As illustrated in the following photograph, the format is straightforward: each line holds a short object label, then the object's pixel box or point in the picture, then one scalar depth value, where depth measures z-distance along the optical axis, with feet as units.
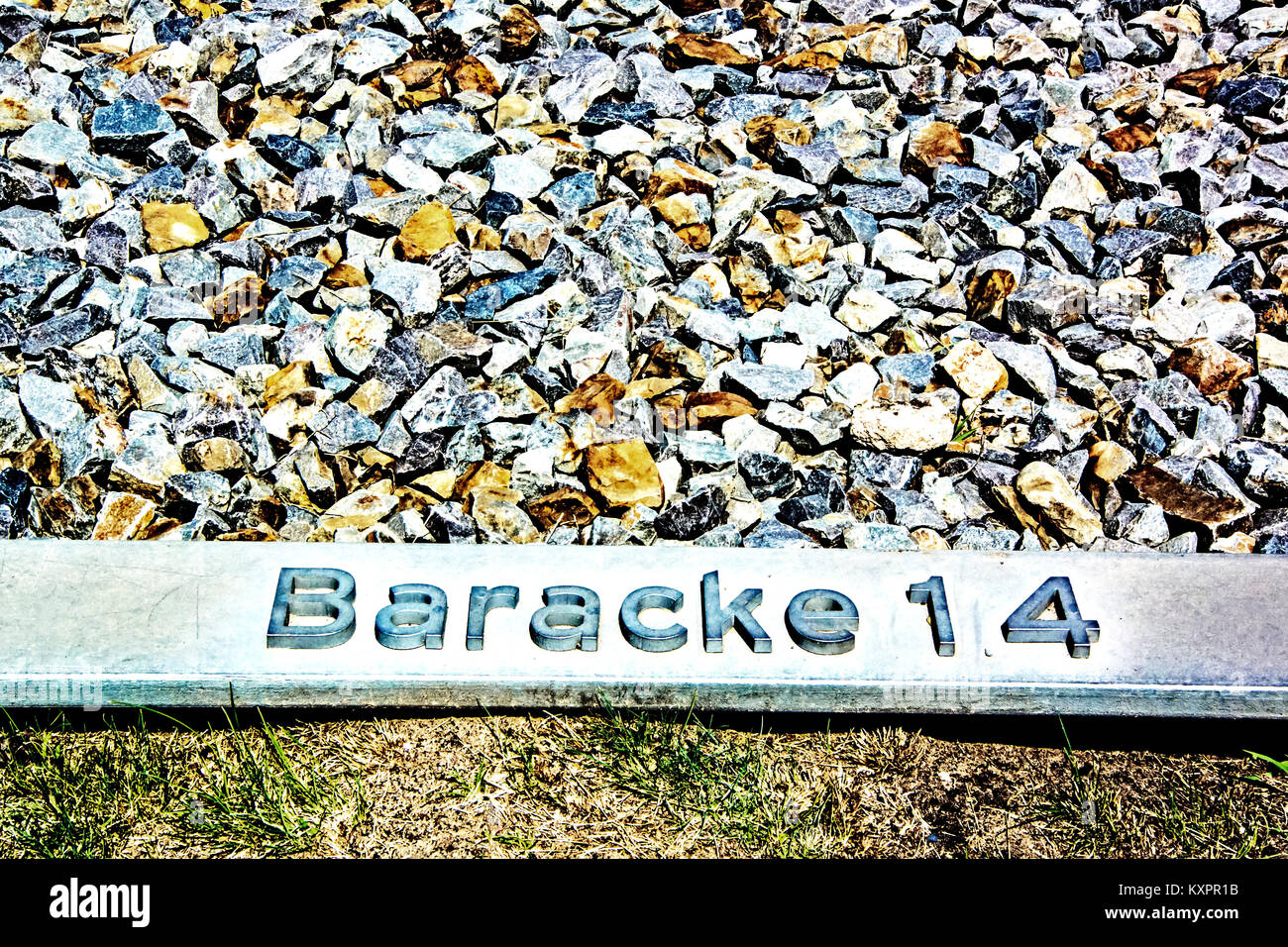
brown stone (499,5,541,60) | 11.01
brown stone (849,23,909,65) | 10.98
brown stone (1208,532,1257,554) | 7.44
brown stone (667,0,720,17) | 11.54
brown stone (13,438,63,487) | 7.58
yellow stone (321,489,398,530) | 7.43
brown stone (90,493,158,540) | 7.34
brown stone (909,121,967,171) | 10.02
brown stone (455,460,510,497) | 7.63
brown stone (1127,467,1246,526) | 7.52
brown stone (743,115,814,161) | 10.16
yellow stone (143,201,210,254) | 9.16
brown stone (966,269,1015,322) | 8.89
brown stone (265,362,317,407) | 8.13
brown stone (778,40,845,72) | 10.98
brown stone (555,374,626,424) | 8.04
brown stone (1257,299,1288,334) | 8.78
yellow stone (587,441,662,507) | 7.52
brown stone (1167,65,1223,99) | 10.91
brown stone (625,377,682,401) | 8.22
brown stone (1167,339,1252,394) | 8.34
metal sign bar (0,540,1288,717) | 6.30
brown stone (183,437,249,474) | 7.61
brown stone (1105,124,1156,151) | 10.27
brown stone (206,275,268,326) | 8.65
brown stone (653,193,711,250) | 9.32
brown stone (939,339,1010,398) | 8.23
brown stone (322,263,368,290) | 8.86
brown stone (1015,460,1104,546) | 7.49
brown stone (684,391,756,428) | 8.02
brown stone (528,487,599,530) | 7.52
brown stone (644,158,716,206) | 9.57
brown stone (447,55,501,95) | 10.56
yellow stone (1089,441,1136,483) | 7.75
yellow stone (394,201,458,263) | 9.05
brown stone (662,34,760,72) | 11.01
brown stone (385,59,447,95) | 10.61
